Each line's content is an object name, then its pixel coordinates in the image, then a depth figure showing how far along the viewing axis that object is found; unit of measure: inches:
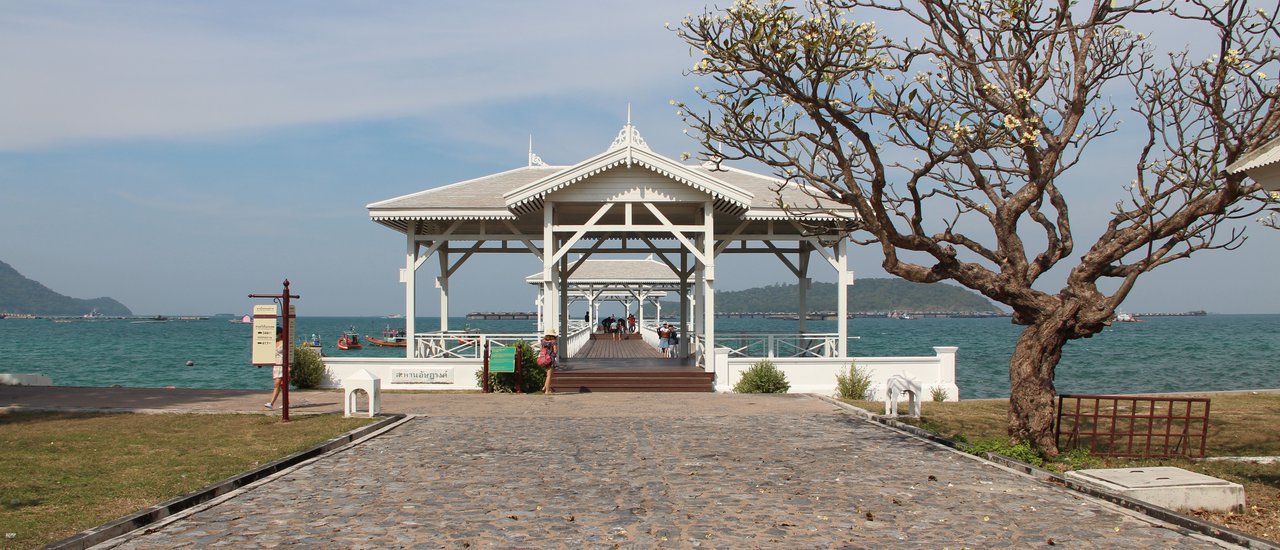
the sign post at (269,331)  613.3
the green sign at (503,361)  840.3
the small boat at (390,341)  3641.7
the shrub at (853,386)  856.3
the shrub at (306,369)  917.8
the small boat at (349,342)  3444.9
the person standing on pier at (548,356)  861.8
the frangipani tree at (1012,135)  450.3
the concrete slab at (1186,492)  356.5
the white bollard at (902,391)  639.8
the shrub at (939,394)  896.3
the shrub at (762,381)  881.5
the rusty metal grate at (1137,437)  463.8
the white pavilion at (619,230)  895.7
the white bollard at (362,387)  642.2
